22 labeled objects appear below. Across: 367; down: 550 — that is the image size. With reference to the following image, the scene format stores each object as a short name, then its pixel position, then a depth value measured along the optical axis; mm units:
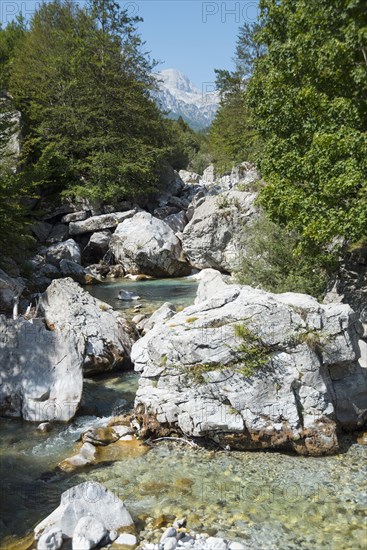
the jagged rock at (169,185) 43594
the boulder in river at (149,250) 30797
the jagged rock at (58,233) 34656
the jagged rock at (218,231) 30922
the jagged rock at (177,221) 37500
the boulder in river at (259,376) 8961
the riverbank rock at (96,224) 35281
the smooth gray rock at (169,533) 6408
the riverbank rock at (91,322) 13438
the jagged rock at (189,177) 57781
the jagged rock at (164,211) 40619
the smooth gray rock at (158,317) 14407
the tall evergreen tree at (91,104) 37875
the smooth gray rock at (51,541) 6164
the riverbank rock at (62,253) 29969
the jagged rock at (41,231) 34344
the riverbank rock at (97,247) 34188
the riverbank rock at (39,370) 10750
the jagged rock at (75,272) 28177
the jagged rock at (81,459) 8680
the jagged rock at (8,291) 18719
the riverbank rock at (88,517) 6387
